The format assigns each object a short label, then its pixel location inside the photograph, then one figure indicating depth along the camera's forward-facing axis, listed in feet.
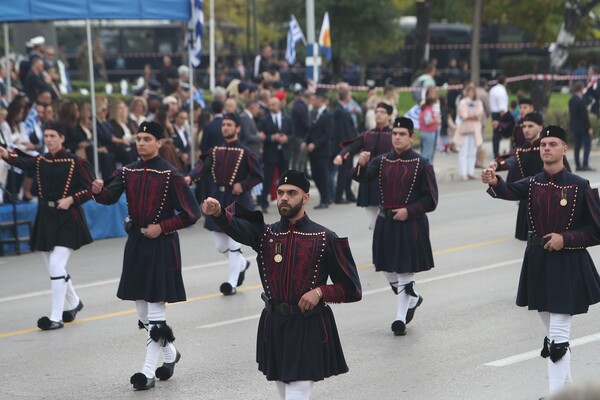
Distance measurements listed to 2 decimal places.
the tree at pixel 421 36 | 140.87
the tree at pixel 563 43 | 112.88
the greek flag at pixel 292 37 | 103.45
